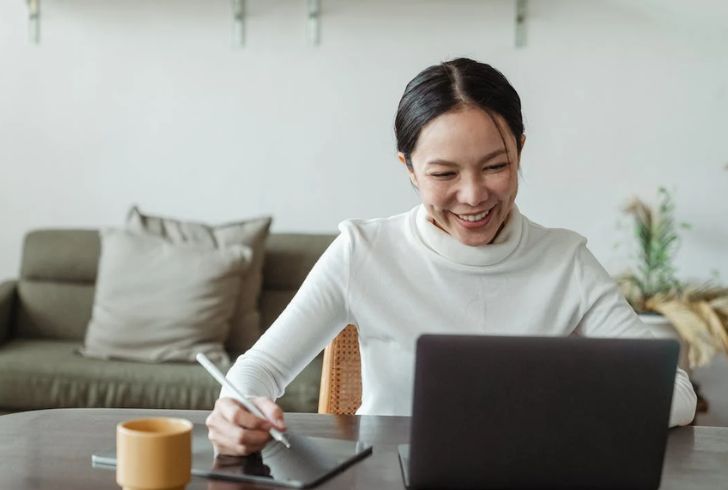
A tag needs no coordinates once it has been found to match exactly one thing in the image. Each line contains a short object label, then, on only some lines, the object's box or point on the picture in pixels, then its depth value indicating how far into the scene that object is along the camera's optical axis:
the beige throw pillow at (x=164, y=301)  3.00
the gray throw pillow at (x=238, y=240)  3.14
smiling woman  1.45
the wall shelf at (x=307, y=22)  3.43
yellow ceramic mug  0.94
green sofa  2.79
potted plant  2.99
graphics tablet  1.08
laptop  0.96
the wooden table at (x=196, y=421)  1.08
